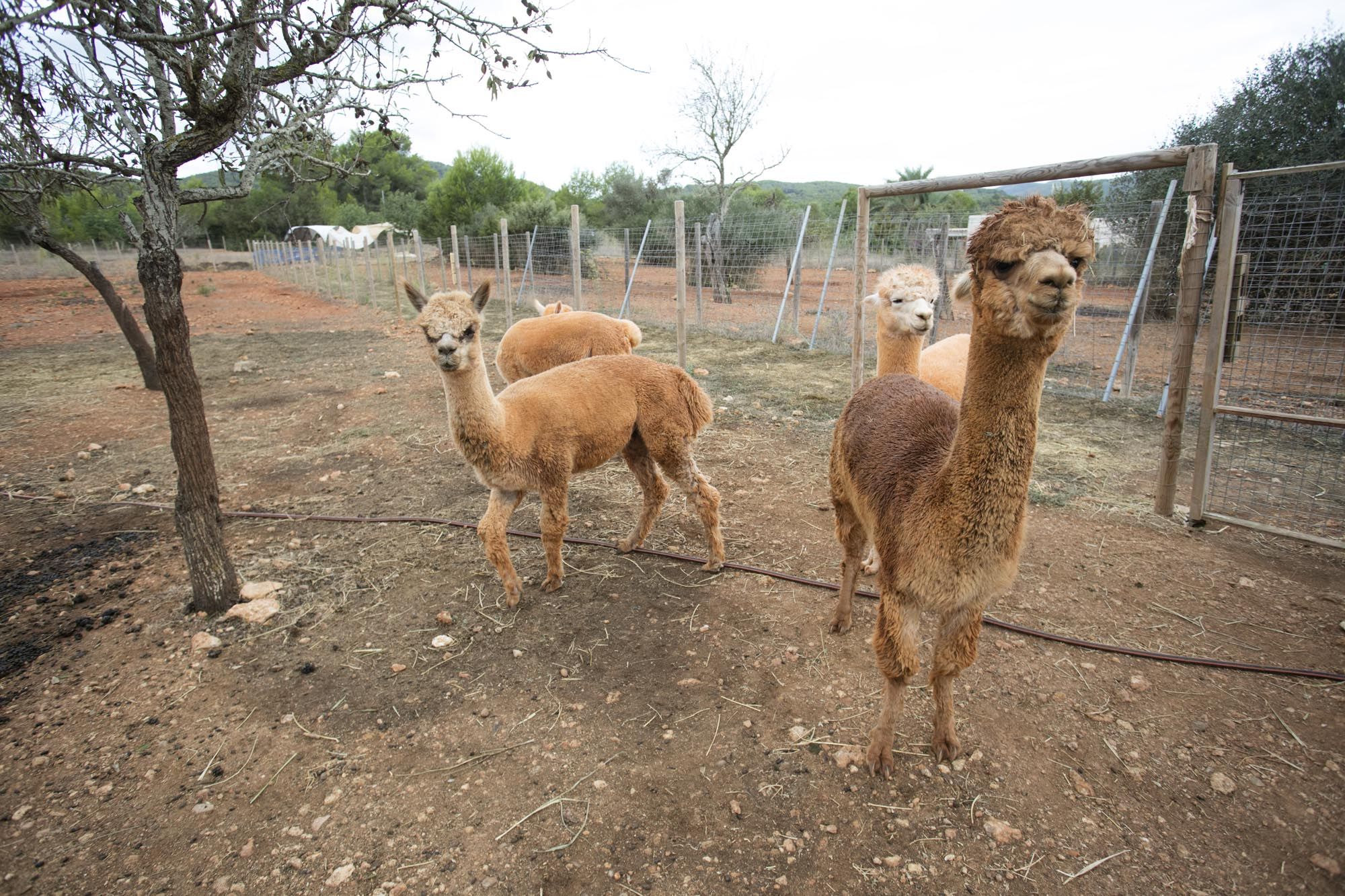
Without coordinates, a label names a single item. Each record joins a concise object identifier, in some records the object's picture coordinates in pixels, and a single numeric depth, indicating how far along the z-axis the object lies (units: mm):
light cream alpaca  7098
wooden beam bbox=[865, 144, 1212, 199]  3859
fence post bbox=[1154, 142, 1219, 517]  4051
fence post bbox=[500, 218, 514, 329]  13797
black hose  3096
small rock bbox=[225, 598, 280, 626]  3727
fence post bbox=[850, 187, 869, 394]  5086
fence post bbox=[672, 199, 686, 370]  8148
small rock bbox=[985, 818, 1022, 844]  2336
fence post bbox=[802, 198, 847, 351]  11807
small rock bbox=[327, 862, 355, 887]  2213
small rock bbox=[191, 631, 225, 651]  3465
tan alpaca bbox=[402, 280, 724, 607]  3592
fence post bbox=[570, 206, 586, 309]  10648
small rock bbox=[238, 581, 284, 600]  3916
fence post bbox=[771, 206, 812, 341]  12289
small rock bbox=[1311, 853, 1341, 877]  2154
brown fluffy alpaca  1940
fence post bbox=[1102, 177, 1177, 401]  7539
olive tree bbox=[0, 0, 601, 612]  2924
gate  4273
